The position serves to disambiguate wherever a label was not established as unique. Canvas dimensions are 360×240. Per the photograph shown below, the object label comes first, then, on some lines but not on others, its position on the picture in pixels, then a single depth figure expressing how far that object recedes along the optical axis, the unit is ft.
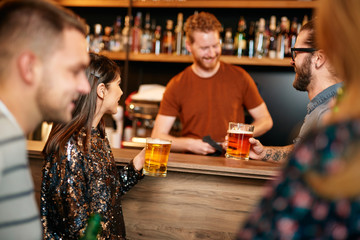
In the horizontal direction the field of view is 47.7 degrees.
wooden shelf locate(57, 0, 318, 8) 11.31
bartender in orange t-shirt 9.97
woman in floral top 1.77
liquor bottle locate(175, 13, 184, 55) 12.37
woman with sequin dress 4.96
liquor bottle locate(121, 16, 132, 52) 12.58
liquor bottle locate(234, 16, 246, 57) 12.00
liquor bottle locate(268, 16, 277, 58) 11.55
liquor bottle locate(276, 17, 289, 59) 11.53
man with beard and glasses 6.29
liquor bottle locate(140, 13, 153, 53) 12.64
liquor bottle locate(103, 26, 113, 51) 12.98
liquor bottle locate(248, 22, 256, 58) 11.91
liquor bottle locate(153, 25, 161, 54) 12.65
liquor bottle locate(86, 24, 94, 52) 13.33
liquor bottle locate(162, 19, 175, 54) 12.50
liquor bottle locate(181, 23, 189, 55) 12.35
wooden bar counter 6.42
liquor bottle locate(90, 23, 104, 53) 12.95
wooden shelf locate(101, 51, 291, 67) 11.44
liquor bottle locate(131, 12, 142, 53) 12.72
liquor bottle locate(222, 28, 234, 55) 11.99
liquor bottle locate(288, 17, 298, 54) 11.58
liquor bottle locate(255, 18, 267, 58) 11.75
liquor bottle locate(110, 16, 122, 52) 12.78
